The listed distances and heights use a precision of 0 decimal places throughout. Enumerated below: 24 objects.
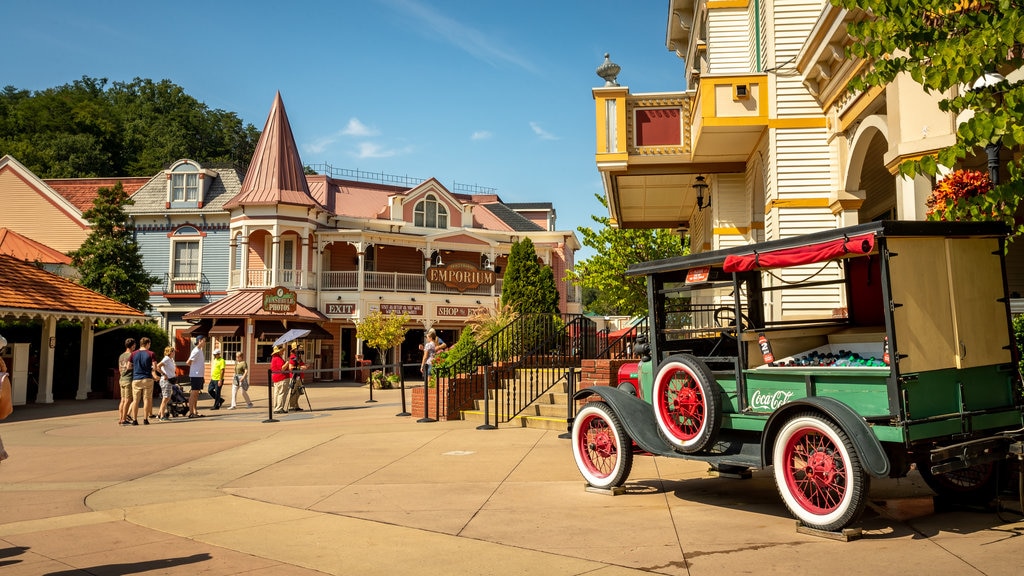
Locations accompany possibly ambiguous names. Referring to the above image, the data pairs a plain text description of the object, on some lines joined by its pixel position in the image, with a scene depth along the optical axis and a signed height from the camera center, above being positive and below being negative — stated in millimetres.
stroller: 17062 -780
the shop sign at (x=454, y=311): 39344 +2821
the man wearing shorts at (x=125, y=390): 15422 -413
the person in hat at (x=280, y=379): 18312 -262
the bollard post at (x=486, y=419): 12306 -859
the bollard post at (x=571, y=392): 11008 -390
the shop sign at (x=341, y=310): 37156 +2770
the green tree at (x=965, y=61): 5145 +2132
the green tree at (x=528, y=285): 19125 +2048
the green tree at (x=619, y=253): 35469 +5214
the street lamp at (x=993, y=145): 6152 +1786
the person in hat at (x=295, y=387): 18594 -464
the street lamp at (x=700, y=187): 16719 +3862
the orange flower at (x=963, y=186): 6833 +1554
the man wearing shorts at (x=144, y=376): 14922 -129
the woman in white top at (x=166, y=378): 16453 -191
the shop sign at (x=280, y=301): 33469 +2946
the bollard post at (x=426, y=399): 14133 -604
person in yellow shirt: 19750 -242
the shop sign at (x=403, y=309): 37906 +2849
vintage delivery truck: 5234 -184
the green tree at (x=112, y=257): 31594 +4694
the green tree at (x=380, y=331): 33562 +1612
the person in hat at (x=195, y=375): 17453 -138
